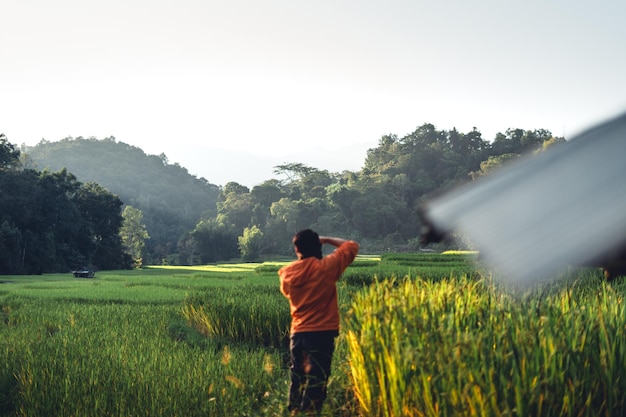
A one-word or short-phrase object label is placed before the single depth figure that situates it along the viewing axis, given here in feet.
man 16.47
